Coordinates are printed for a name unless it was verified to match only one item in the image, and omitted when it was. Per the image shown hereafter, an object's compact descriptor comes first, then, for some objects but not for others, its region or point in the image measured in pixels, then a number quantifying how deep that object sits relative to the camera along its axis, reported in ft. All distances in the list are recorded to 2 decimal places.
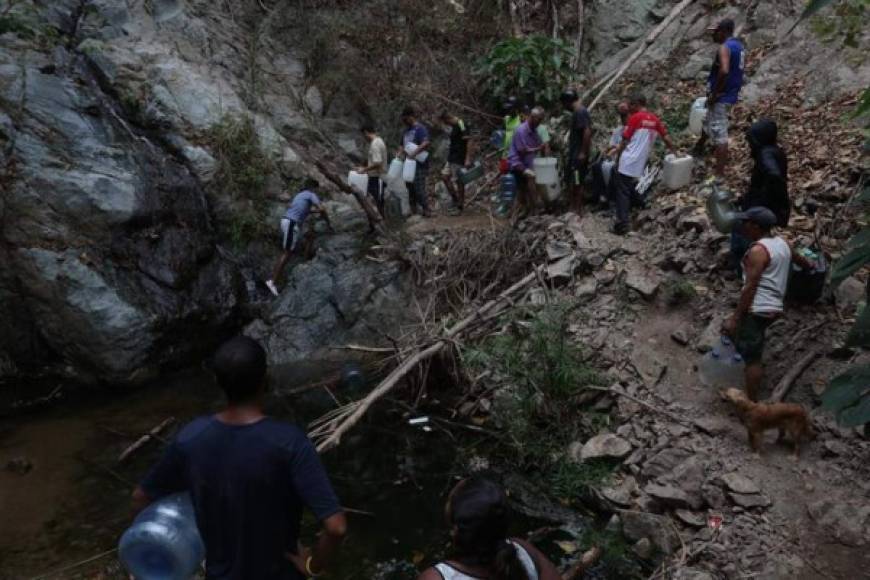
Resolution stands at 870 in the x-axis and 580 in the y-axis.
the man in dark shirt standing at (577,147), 27.35
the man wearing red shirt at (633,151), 25.88
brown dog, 16.17
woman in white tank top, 6.50
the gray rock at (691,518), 15.56
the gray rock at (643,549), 15.40
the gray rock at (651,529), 15.39
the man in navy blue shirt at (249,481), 7.11
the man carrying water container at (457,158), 33.47
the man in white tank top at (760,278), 16.20
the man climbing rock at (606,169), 28.60
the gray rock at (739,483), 15.66
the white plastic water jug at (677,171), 26.89
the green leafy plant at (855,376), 9.62
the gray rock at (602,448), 18.11
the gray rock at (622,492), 16.93
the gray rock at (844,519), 14.29
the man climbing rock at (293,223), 30.66
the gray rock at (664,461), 17.10
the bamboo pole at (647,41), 36.78
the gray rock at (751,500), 15.40
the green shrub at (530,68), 38.29
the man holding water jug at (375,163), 32.48
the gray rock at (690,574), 14.12
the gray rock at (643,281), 22.70
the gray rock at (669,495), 16.02
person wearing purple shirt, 29.17
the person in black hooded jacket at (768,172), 18.29
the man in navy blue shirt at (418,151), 32.76
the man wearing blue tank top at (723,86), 24.57
